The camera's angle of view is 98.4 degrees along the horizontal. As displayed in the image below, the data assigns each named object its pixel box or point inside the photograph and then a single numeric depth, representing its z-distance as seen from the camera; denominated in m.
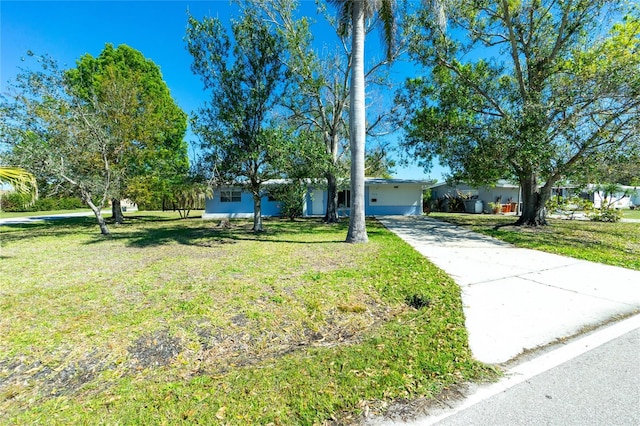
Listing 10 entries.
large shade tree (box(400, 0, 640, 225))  9.95
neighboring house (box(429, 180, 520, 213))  24.14
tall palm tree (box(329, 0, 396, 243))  8.20
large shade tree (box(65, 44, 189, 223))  13.64
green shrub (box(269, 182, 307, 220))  10.26
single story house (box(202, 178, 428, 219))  20.03
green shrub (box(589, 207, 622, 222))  15.34
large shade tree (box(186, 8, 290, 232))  8.83
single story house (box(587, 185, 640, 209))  28.51
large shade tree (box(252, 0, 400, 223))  11.23
